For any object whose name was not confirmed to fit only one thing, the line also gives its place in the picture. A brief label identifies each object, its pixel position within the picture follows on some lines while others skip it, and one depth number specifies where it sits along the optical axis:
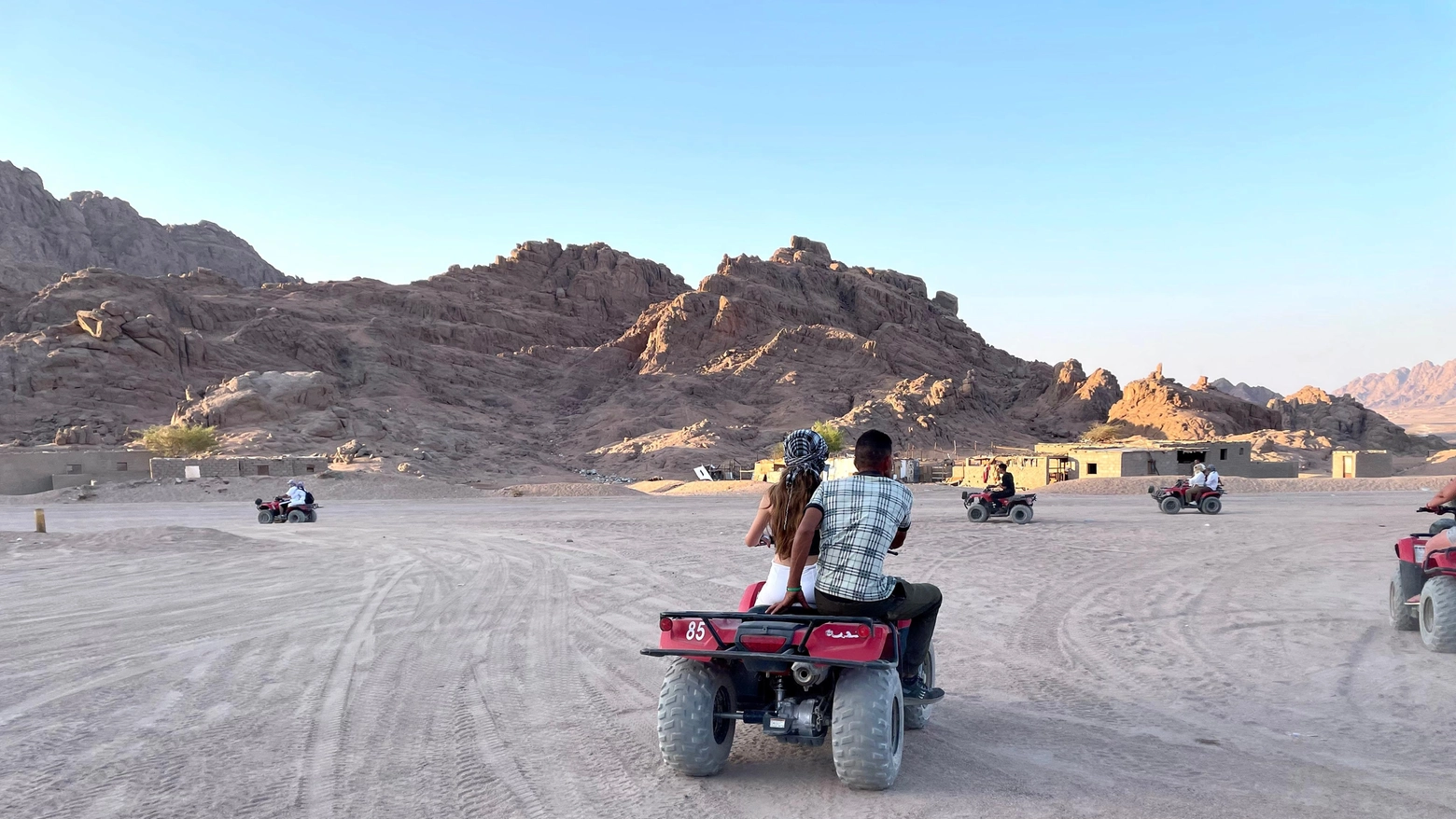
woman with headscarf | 5.57
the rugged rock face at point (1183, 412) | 78.56
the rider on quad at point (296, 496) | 28.67
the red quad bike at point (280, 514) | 28.56
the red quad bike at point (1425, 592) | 8.30
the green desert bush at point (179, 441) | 56.81
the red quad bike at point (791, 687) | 4.98
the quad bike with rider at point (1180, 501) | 25.98
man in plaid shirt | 5.37
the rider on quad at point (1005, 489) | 24.23
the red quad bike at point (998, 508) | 23.75
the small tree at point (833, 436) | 63.64
